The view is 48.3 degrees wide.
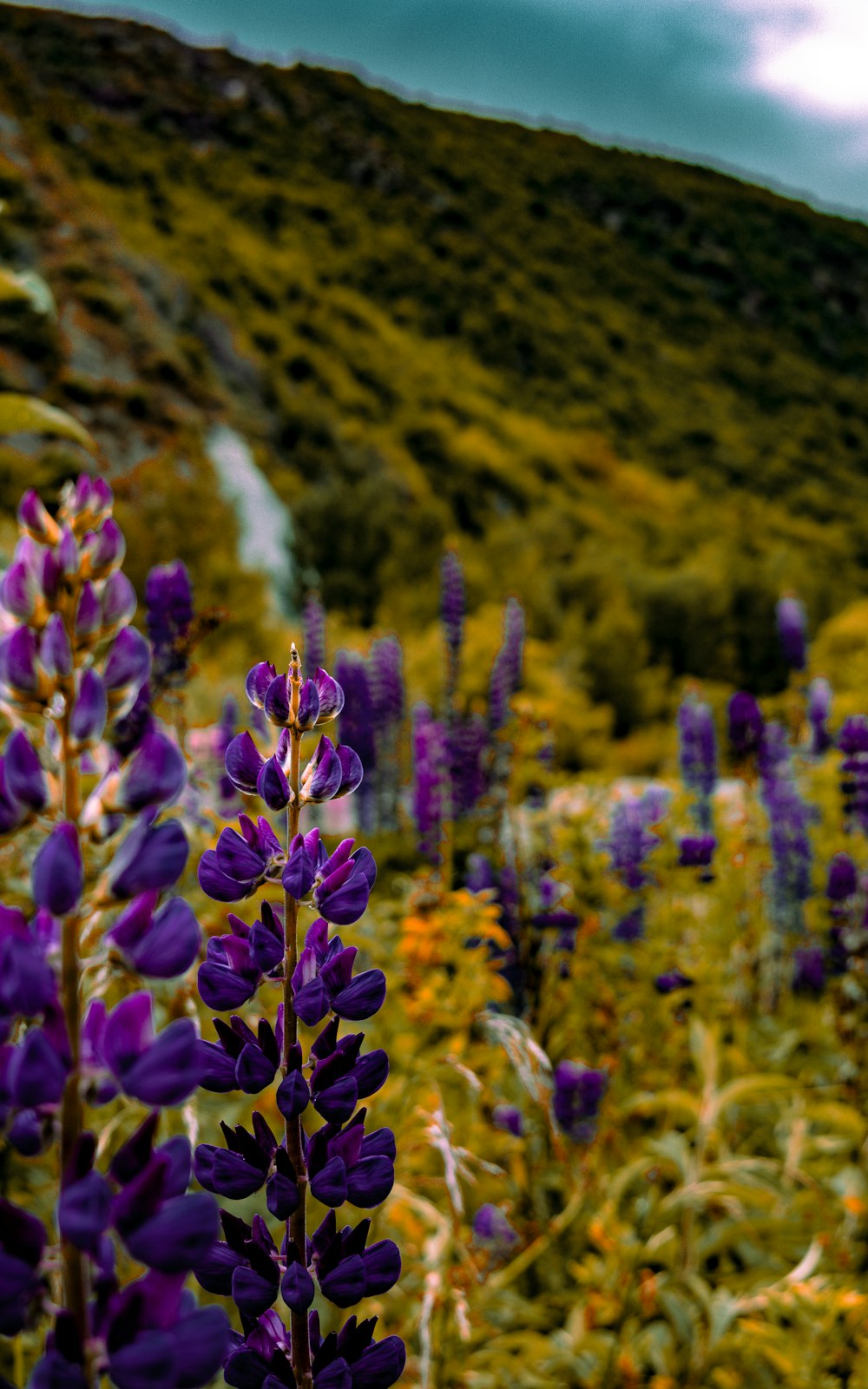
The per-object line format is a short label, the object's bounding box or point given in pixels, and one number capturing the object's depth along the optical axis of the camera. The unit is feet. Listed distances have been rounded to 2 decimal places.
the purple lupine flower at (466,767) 9.00
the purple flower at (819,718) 10.47
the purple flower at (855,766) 7.09
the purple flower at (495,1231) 5.78
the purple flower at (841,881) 7.18
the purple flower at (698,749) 9.99
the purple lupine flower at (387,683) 10.69
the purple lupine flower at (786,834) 9.58
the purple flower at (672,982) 6.26
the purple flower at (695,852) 6.79
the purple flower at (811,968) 9.80
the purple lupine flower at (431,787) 8.62
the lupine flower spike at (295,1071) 1.66
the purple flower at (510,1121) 6.28
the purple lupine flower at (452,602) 9.23
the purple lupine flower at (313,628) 10.03
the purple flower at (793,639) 10.60
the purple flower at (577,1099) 6.27
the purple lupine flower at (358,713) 10.42
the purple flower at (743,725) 8.63
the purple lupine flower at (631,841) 7.93
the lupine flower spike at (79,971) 1.16
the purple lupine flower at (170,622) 5.32
